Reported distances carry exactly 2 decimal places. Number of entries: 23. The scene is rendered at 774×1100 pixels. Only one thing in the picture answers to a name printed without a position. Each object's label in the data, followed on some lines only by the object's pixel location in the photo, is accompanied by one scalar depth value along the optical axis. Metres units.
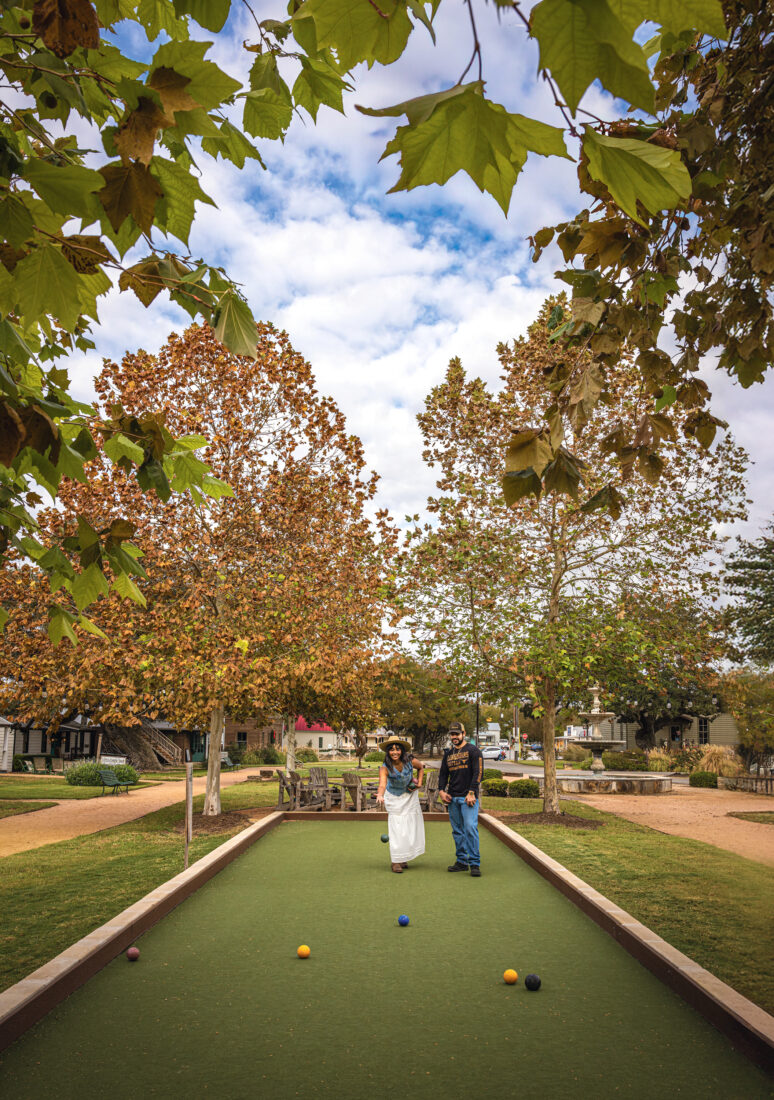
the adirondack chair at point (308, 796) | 17.94
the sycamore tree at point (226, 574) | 14.60
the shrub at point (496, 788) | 26.56
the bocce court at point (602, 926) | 4.48
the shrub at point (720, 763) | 35.22
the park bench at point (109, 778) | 27.40
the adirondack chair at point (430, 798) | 17.39
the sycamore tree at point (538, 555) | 16.37
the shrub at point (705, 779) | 33.16
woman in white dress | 10.48
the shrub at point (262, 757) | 50.44
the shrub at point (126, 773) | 30.53
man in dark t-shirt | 10.20
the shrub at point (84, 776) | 30.47
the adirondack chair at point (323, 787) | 18.98
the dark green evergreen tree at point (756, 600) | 33.53
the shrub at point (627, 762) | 40.19
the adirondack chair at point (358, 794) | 17.47
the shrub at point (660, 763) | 40.16
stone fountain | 33.94
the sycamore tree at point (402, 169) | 1.35
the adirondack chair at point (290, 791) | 17.48
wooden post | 8.85
